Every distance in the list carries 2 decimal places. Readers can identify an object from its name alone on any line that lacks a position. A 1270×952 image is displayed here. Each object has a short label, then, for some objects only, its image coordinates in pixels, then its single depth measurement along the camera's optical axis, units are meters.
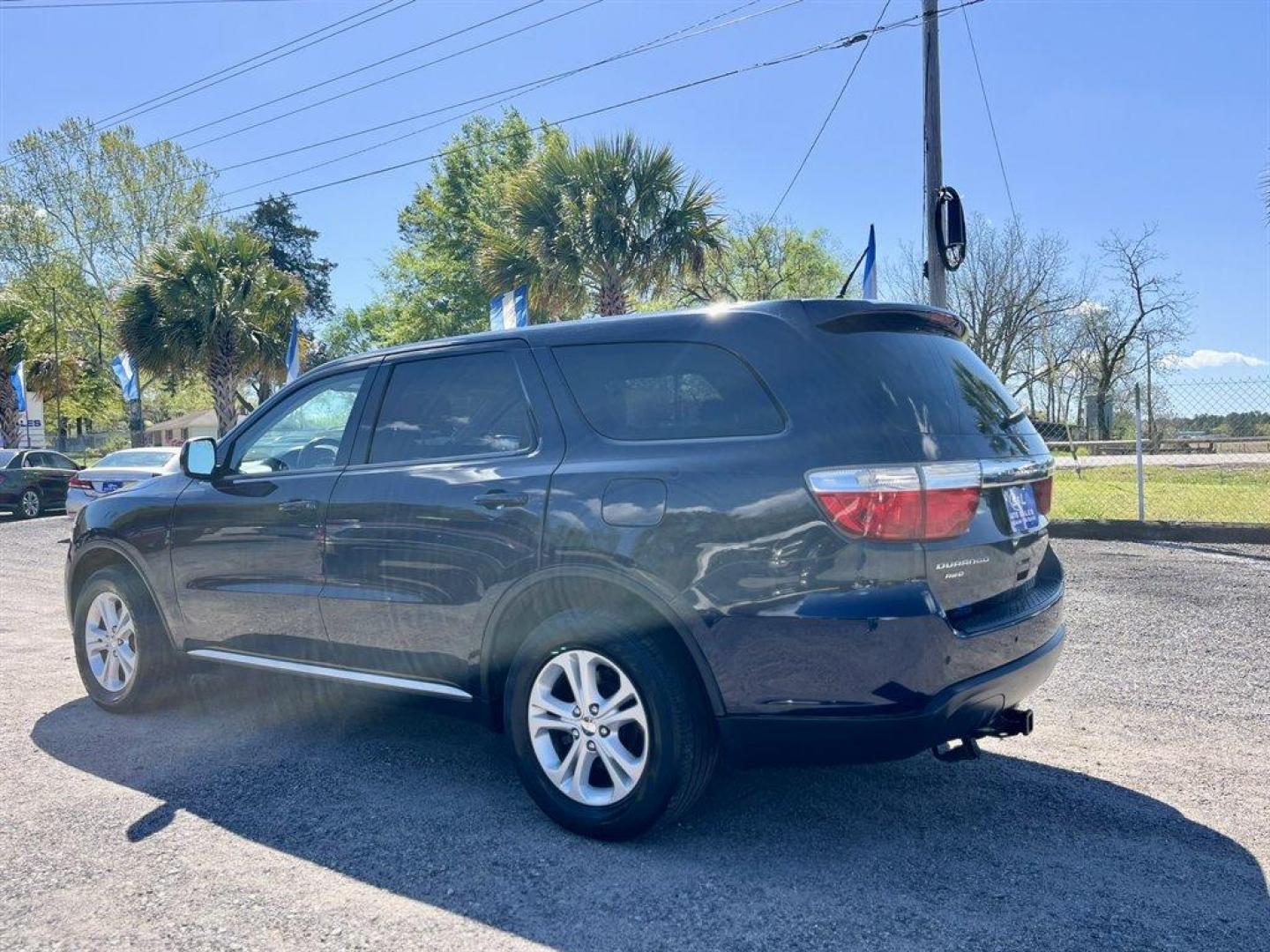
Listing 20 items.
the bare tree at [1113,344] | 48.97
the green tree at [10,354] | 34.97
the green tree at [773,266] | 39.03
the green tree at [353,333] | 52.41
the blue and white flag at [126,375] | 23.75
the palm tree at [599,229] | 18.19
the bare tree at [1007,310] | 38.06
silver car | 13.59
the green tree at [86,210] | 34.88
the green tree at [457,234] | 42.62
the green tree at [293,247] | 65.00
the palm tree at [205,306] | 22.14
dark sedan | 19.22
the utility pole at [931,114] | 12.43
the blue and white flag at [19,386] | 30.17
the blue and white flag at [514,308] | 17.08
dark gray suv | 2.93
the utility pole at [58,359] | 38.22
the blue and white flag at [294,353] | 21.55
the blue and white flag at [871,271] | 13.18
